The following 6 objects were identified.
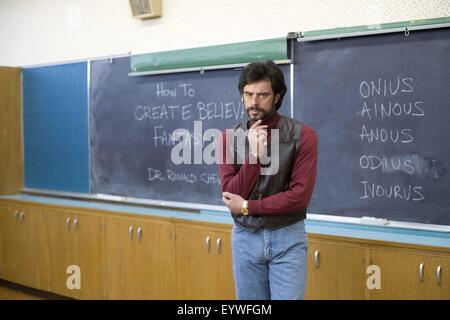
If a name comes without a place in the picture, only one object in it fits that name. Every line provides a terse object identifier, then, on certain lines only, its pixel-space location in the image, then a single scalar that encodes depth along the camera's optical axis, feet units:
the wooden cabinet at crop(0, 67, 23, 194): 15.60
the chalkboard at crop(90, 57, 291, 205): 11.73
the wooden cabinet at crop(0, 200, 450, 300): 8.57
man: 6.60
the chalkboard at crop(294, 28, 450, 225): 8.89
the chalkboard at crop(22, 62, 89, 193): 14.55
